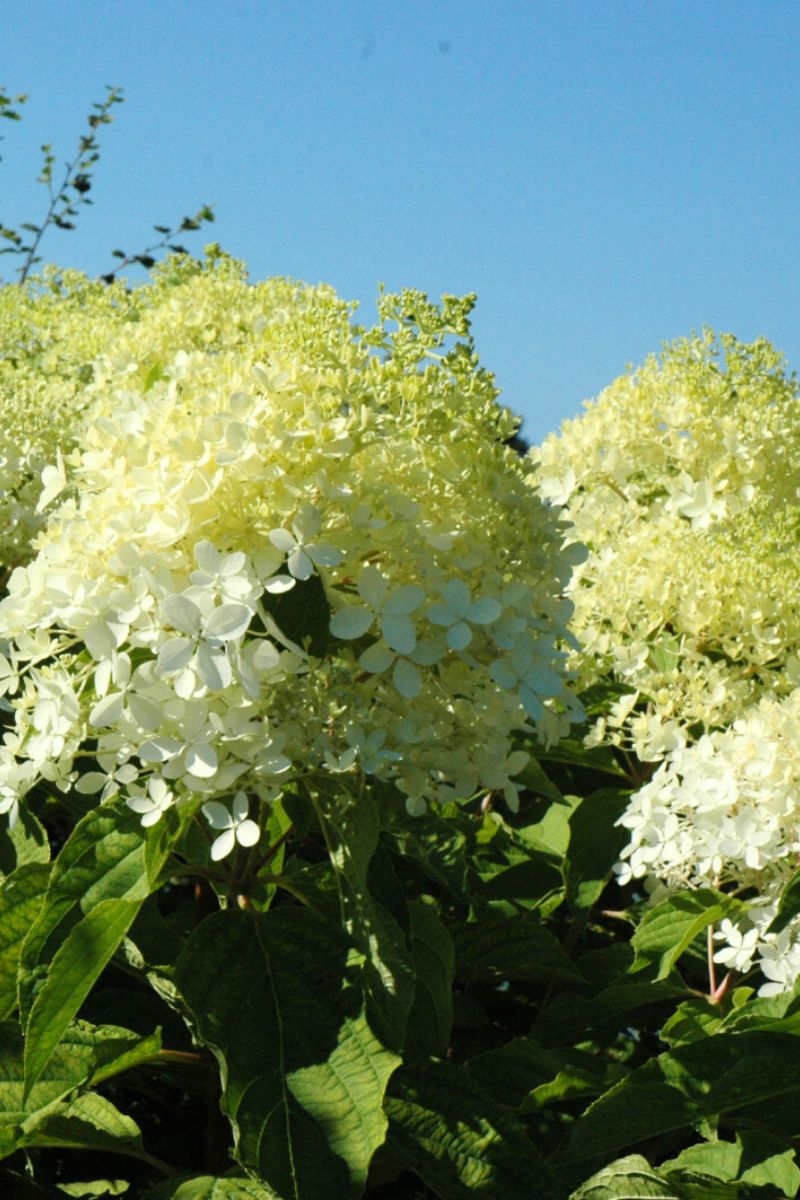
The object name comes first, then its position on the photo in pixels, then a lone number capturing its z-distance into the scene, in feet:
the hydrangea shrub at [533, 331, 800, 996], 5.54
